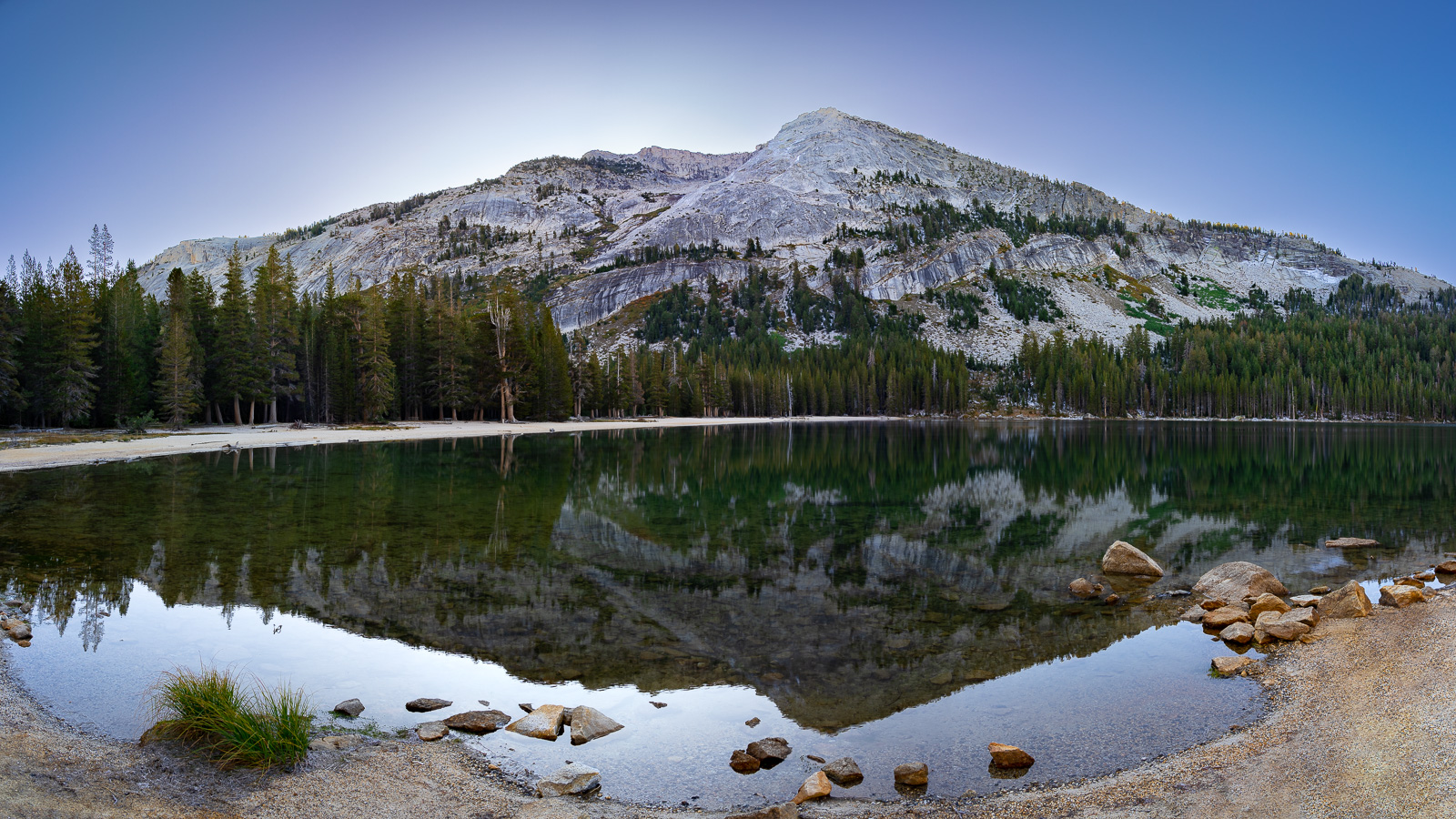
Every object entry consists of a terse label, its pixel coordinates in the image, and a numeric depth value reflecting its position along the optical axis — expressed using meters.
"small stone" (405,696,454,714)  8.09
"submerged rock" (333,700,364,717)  7.86
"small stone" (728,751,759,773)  7.03
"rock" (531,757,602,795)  6.31
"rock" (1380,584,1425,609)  12.16
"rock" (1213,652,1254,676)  9.91
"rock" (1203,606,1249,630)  12.14
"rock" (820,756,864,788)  6.75
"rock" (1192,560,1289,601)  13.66
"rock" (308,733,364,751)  6.69
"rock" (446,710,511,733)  7.57
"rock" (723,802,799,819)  5.86
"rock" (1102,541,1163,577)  15.89
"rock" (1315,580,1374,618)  11.84
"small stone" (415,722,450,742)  7.28
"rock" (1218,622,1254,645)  11.33
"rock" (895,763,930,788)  6.73
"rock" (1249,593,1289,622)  12.39
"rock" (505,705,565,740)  7.49
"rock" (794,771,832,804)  6.37
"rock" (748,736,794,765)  7.18
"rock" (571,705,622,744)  7.43
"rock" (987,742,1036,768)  7.09
